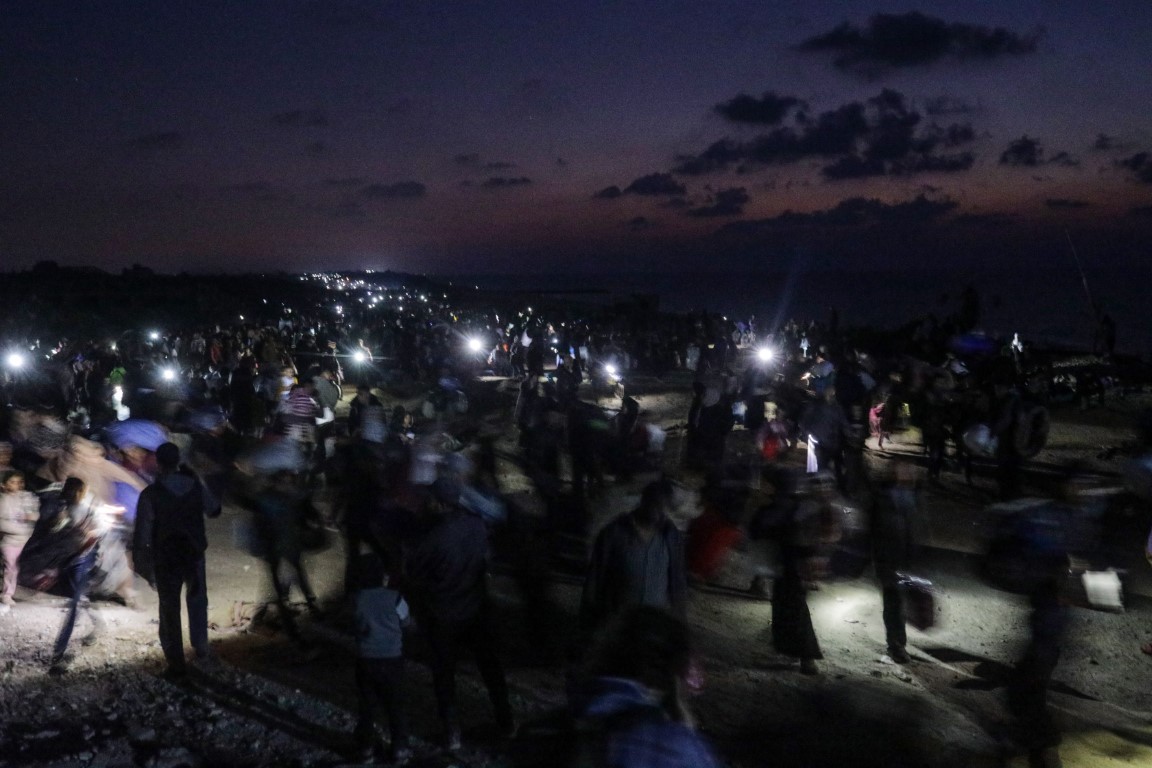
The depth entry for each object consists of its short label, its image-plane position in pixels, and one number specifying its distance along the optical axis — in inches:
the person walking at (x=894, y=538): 252.4
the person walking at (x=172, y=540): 228.7
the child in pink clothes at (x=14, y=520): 271.3
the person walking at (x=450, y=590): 196.1
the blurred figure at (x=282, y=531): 273.3
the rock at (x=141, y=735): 195.6
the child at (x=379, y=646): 183.8
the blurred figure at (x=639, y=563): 194.1
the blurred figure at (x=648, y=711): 115.9
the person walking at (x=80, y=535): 251.3
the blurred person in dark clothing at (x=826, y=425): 394.3
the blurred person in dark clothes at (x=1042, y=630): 199.3
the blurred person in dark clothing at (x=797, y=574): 247.0
